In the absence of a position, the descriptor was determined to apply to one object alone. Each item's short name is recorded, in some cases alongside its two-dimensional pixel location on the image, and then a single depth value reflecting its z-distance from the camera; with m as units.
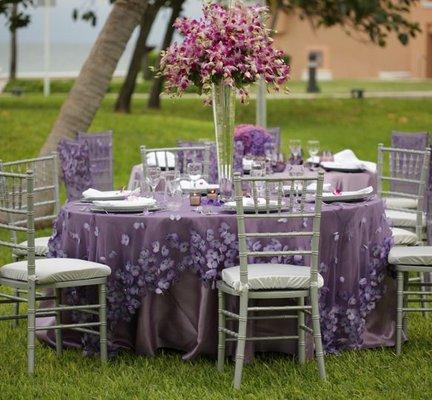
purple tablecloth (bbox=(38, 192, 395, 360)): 10.47
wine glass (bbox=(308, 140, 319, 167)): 15.07
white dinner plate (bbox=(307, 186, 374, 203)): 10.96
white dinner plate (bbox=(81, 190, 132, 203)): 11.21
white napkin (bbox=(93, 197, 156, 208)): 10.65
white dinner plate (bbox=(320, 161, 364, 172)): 15.31
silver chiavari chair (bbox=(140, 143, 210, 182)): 13.80
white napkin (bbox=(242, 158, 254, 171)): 14.16
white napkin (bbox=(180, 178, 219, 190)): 11.89
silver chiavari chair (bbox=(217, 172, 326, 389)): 9.90
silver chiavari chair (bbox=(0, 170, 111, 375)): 10.28
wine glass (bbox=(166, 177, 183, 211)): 10.80
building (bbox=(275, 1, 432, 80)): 89.02
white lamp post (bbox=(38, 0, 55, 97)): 45.92
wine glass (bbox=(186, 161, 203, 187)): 12.07
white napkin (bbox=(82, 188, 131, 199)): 11.29
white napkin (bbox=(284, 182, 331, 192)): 11.58
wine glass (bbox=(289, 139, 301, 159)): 14.74
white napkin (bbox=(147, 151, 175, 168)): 14.92
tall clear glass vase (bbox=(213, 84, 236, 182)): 11.61
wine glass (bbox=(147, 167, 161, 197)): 11.36
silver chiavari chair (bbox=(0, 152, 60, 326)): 11.96
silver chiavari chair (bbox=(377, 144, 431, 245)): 12.86
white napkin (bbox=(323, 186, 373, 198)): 11.06
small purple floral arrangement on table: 15.09
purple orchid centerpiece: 11.10
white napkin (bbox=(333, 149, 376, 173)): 15.49
